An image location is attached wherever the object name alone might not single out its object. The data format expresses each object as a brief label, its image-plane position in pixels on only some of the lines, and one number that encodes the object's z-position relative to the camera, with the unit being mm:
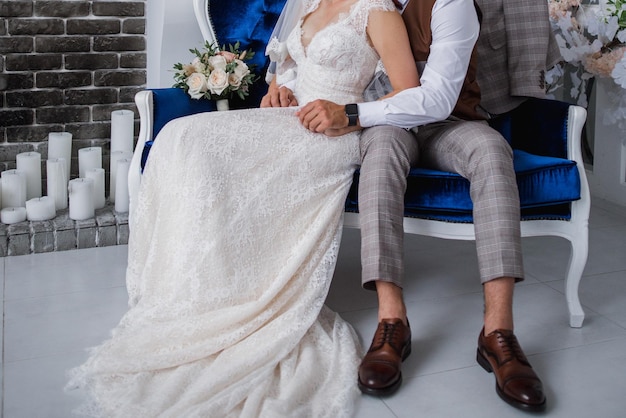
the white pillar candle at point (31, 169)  3363
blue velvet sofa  2371
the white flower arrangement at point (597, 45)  3113
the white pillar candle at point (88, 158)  3502
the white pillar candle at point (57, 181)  3338
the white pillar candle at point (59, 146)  3512
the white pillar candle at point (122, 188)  3408
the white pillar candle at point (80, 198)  3264
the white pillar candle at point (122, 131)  3576
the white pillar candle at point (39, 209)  3244
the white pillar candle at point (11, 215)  3207
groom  2059
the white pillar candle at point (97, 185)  3415
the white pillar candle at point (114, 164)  3496
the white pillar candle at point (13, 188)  3266
